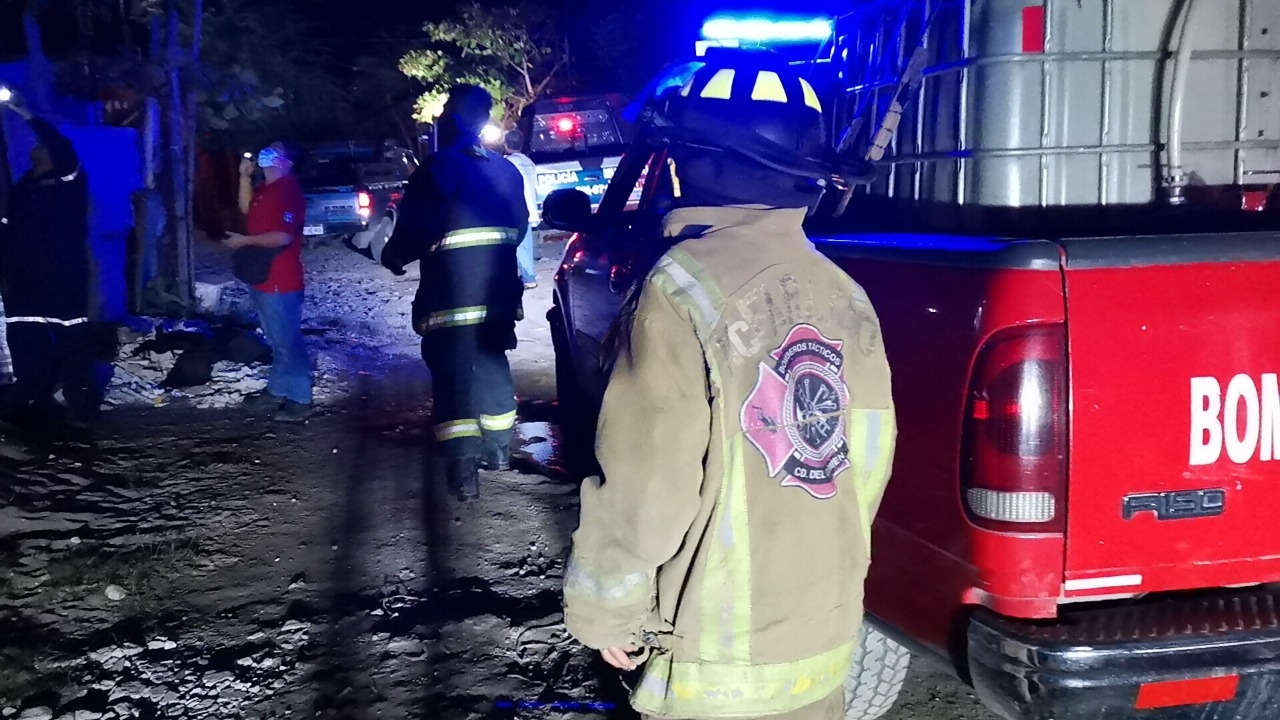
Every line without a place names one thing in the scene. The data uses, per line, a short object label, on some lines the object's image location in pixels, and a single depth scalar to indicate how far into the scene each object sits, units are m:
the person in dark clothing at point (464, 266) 4.26
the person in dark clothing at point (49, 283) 5.52
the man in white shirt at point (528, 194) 9.00
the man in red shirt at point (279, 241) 5.57
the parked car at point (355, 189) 14.17
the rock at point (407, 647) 3.29
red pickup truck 2.04
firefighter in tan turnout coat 1.56
